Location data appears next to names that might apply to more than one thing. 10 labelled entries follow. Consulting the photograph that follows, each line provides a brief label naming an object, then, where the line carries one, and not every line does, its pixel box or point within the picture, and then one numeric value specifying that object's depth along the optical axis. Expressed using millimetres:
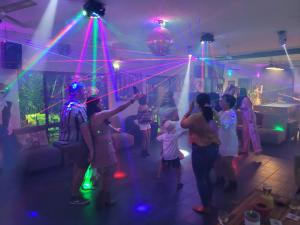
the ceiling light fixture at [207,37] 5202
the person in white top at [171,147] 3699
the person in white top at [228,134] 3465
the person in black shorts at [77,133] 2988
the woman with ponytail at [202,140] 2769
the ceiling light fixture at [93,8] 3117
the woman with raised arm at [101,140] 2896
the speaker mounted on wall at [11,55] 4754
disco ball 3506
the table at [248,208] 2064
